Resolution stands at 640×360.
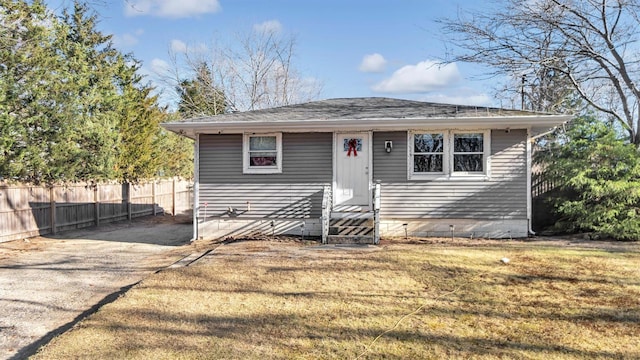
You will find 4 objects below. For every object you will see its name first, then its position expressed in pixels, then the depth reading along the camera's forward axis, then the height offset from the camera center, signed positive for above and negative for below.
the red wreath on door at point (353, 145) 9.33 +0.73
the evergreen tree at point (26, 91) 11.27 +2.64
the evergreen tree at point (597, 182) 8.27 -0.13
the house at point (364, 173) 8.92 +0.08
